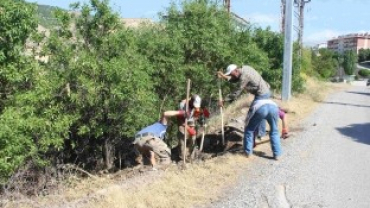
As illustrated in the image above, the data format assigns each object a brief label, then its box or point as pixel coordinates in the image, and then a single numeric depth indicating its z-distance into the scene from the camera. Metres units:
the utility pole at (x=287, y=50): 17.25
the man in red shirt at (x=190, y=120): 10.09
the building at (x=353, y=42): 161.38
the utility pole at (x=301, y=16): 36.96
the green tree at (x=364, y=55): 125.97
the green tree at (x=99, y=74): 9.49
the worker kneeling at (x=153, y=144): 9.77
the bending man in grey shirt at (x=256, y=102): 8.81
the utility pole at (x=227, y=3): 19.45
